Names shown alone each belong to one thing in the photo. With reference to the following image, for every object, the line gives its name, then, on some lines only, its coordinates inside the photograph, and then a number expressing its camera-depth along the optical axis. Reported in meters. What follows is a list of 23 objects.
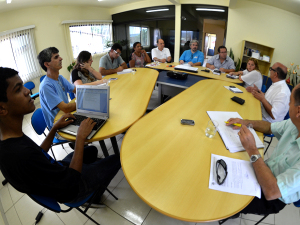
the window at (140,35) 6.98
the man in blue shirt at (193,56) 4.33
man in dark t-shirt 0.87
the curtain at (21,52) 3.94
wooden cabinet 4.82
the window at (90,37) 6.18
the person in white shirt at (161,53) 4.76
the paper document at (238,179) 0.92
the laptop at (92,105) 1.52
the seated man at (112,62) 3.32
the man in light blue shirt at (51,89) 1.75
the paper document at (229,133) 1.23
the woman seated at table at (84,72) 2.56
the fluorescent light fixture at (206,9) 5.03
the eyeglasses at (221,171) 0.97
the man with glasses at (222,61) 3.90
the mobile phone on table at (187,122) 1.51
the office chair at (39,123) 1.78
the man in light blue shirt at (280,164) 0.89
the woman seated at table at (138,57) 4.33
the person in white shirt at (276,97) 1.89
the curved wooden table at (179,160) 0.85
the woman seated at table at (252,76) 2.74
